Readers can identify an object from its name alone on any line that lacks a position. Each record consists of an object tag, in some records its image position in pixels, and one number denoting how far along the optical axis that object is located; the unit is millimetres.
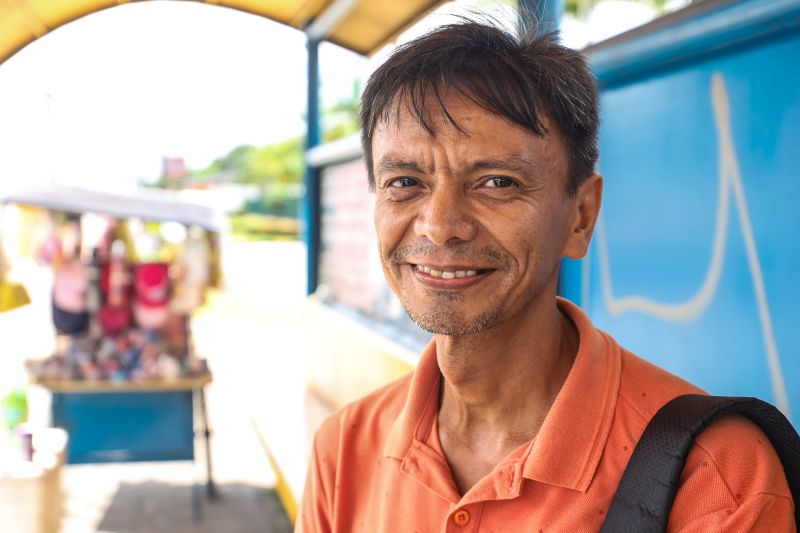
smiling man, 1231
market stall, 4602
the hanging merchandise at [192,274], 4680
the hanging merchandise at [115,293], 4641
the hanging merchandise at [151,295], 4672
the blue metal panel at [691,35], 1621
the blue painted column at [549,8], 2457
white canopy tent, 4305
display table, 4656
